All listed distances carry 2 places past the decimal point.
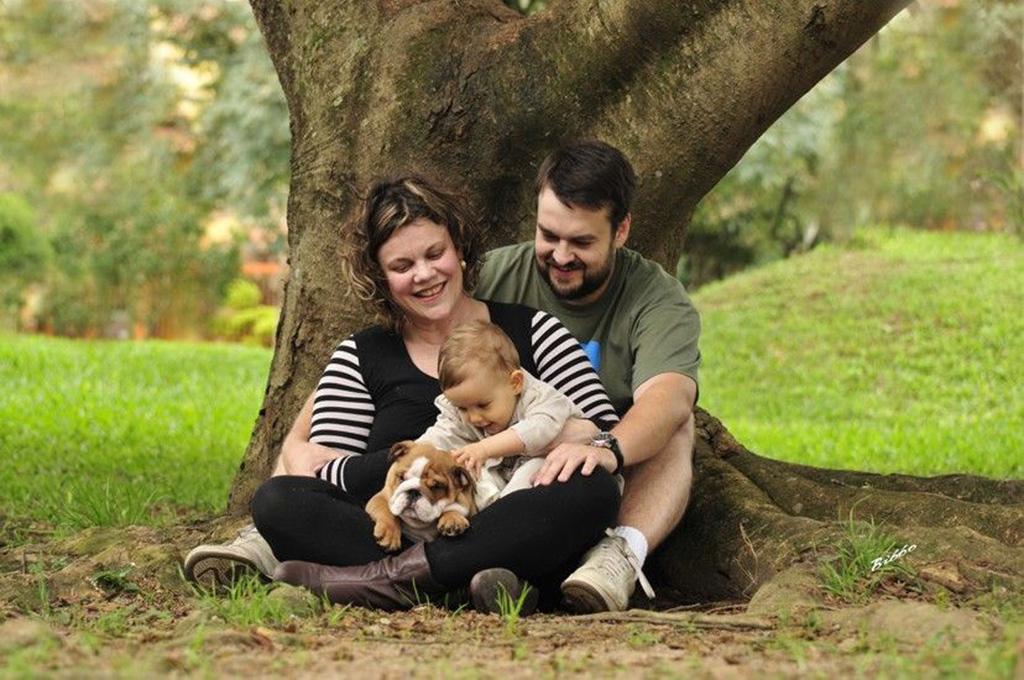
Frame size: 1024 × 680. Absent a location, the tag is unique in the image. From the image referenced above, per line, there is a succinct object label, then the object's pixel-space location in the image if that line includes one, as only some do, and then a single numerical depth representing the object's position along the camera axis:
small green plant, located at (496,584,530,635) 4.23
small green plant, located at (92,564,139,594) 5.27
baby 4.79
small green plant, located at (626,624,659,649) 3.98
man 4.95
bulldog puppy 4.69
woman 4.78
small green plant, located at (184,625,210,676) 3.45
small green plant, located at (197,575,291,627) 4.21
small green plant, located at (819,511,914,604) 4.71
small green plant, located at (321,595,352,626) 4.43
